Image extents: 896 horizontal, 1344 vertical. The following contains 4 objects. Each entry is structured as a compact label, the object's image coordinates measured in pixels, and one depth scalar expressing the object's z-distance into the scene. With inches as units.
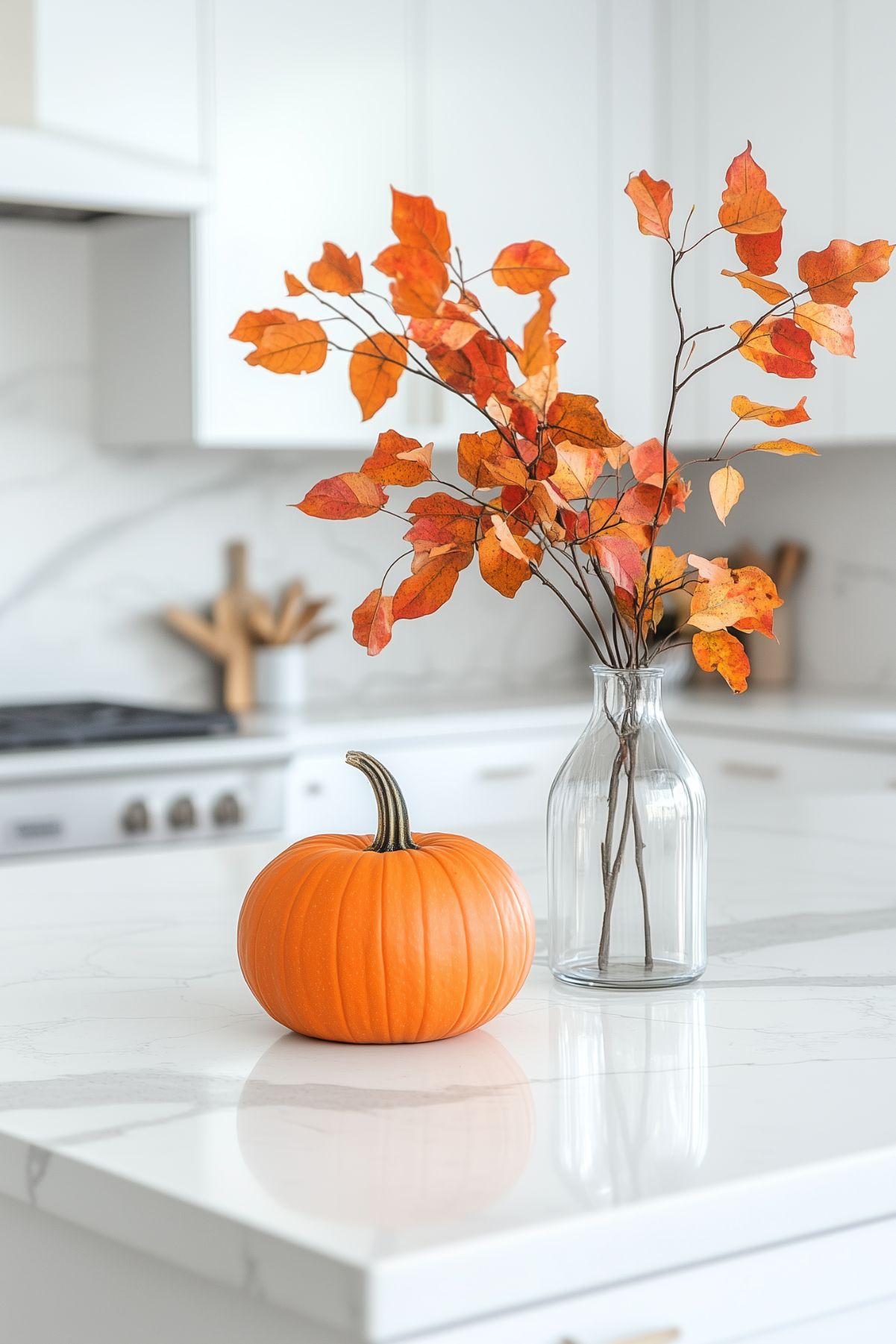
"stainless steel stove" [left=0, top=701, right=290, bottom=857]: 157.2
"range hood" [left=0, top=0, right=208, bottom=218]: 163.0
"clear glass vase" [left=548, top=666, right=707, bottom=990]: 79.3
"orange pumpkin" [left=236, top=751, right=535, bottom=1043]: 74.3
